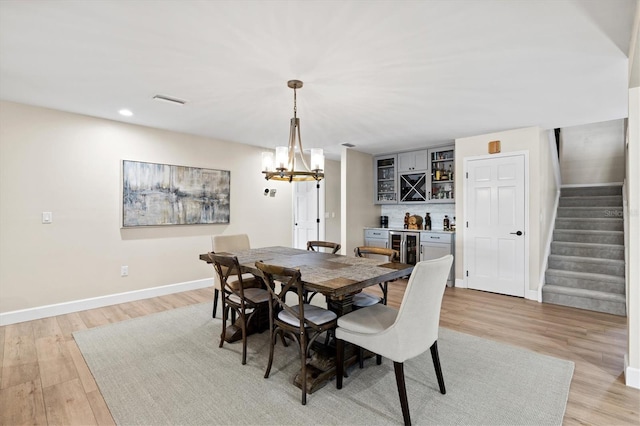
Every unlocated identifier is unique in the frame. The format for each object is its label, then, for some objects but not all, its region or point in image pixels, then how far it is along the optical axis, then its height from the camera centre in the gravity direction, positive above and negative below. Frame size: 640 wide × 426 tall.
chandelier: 2.81 +0.45
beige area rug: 1.89 -1.22
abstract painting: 4.20 +0.25
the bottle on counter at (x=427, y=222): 5.79 -0.21
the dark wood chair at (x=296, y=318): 2.06 -0.76
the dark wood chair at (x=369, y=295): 2.64 -0.74
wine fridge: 5.45 -0.59
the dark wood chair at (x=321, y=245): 3.70 -0.40
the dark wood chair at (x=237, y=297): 2.52 -0.75
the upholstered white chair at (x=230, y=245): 3.46 -0.41
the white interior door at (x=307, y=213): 6.66 -0.04
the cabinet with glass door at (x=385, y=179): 6.13 +0.64
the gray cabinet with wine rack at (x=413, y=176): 5.71 +0.66
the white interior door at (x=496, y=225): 4.40 -0.20
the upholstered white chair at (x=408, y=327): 1.80 -0.73
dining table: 2.07 -0.47
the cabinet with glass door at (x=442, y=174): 5.44 +0.64
